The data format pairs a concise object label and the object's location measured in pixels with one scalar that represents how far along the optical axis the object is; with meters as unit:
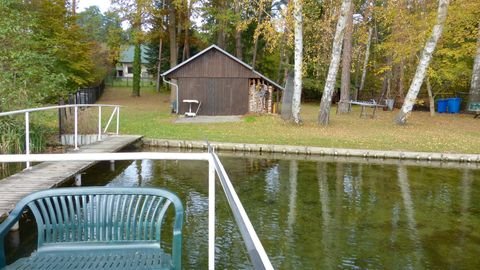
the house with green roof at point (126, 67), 63.80
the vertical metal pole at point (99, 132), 11.15
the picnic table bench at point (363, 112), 20.33
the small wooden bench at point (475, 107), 20.48
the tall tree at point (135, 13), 23.31
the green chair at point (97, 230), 2.43
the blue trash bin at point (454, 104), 23.44
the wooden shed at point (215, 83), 21.42
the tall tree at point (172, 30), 25.83
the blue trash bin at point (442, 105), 23.94
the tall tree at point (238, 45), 29.20
